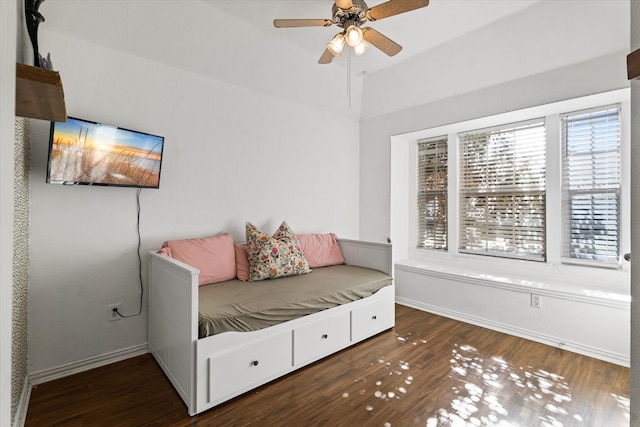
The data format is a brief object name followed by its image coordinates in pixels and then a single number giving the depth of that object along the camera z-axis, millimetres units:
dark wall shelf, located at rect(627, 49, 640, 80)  500
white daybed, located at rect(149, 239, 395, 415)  1753
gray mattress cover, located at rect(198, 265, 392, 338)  1883
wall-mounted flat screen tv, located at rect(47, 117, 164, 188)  1942
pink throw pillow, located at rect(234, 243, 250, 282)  2655
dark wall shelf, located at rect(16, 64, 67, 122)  917
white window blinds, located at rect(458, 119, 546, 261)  3158
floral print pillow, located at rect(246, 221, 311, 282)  2643
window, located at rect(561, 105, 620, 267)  2711
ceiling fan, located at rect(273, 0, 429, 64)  1840
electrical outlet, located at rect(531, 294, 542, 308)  2738
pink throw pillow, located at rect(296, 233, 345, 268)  3229
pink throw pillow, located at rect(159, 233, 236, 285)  2430
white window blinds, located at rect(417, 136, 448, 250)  3896
